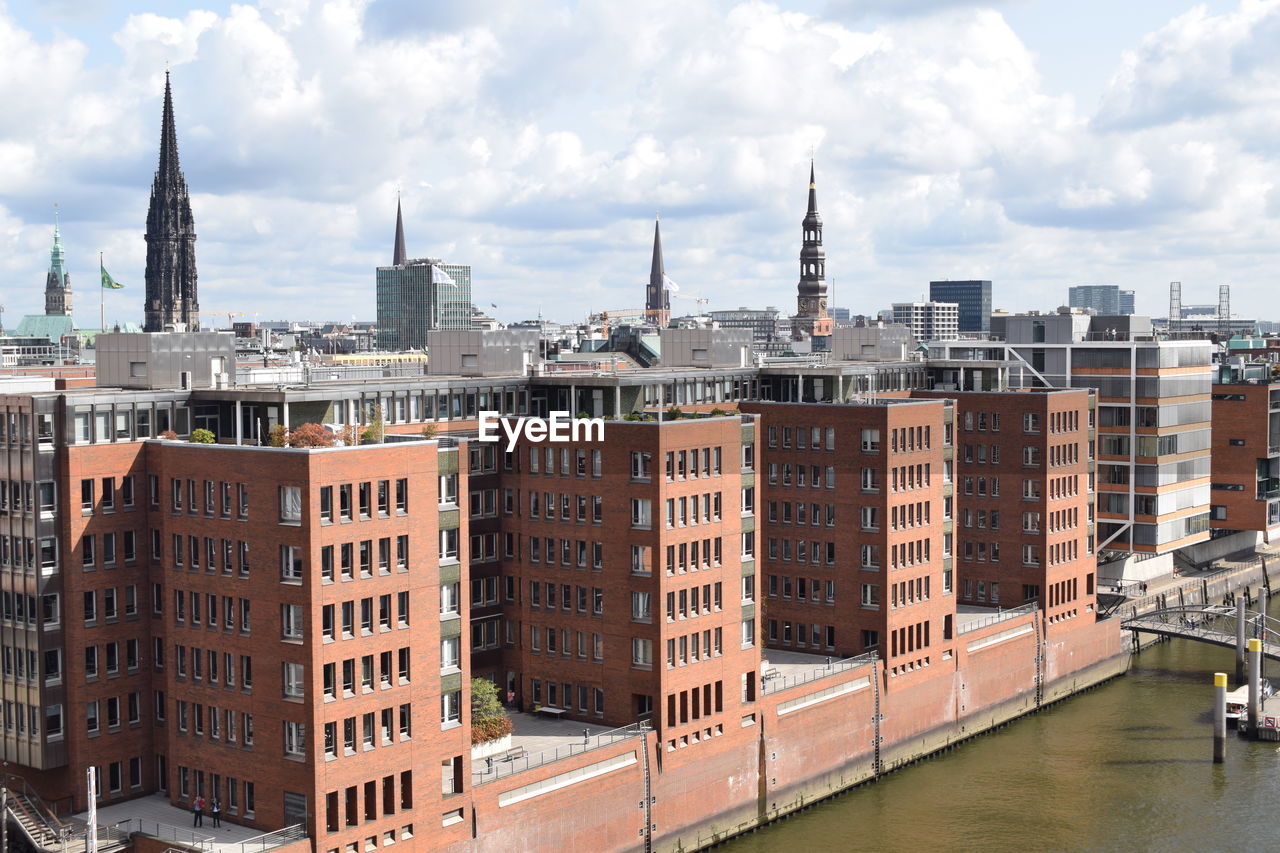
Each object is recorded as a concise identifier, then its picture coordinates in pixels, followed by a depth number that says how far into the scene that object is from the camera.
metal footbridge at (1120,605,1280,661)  136.88
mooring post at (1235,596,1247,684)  131.88
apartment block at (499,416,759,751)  95.19
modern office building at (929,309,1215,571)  158.00
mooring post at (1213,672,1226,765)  112.75
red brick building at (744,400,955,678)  114.38
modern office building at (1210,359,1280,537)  180.50
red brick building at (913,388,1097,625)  134.62
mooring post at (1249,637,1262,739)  116.50
